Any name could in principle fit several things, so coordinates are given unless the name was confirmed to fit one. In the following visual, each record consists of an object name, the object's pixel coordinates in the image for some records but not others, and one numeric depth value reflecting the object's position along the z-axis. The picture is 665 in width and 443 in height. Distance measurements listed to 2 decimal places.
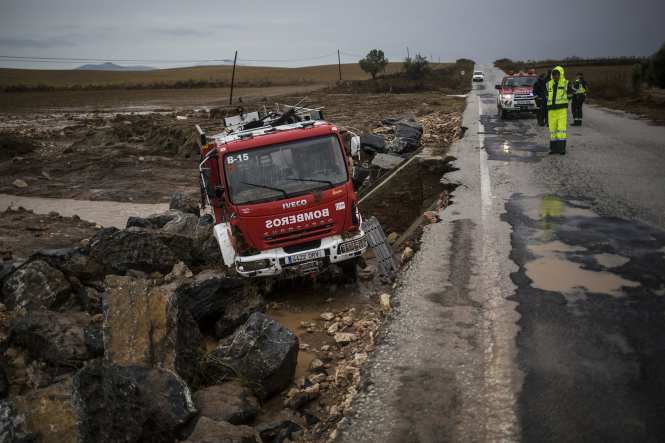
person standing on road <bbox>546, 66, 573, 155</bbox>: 11.30
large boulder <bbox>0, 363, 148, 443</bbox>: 3.21
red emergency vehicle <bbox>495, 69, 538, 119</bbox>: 19.53
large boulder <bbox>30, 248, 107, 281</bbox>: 7.85
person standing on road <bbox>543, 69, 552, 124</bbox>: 17.16
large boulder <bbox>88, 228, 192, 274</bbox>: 8.37
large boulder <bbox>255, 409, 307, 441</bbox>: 4.21
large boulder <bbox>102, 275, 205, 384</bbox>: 4.68
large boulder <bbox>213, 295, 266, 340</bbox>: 6.68
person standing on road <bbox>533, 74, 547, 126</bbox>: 17.30
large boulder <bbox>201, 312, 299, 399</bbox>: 5.00
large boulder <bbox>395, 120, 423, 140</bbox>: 17.97
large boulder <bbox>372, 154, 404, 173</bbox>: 13.53
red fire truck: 7.47
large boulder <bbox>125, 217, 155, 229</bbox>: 10.65
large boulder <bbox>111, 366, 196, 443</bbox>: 3.83
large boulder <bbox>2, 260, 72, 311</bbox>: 7.01
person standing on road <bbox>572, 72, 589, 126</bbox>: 16.23
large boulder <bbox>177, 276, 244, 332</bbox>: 6.81
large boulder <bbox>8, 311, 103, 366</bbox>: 5.52
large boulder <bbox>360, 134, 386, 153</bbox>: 17.05
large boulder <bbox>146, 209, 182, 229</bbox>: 11.76
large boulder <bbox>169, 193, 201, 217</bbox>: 13.48
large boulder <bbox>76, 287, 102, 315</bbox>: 7.20
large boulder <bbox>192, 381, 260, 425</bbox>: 4.30
